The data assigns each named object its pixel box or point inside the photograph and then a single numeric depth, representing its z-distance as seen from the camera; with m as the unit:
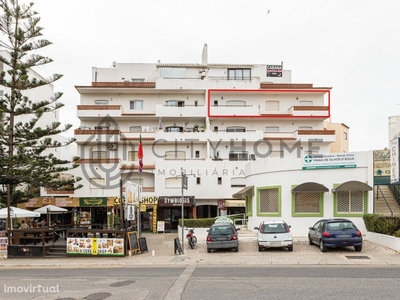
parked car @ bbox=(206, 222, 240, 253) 19.41
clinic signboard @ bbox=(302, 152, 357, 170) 23.20
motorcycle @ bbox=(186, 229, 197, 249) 20.97
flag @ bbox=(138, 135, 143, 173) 27.20
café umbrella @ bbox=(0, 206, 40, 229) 22.97
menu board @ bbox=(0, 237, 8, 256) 20.66
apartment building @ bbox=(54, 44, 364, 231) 36.75
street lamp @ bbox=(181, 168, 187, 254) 18.83
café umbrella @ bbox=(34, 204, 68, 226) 29.08
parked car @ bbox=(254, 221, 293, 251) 18.84
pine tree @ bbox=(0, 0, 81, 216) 25.30
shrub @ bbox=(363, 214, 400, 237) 19.67
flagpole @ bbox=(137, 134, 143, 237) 26.23
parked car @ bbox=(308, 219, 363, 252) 17.77
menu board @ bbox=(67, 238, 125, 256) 19.17
